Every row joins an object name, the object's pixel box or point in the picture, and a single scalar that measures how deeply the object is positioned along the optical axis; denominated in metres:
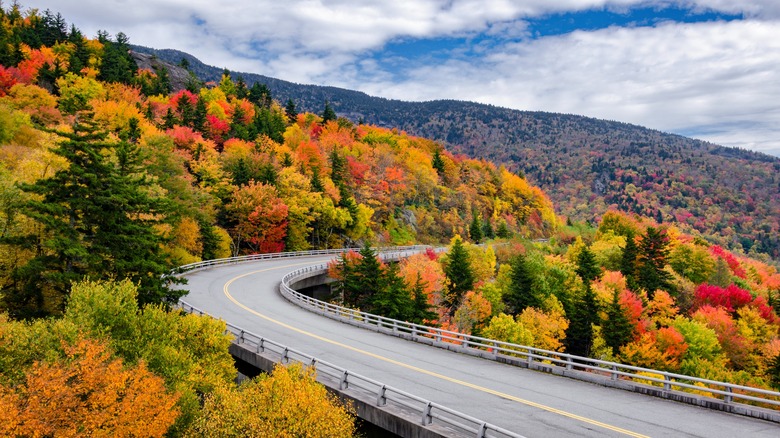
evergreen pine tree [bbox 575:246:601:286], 58.53
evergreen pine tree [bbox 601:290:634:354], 43.41
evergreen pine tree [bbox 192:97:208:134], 76.39
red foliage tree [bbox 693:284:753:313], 55.88
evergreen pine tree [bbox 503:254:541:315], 52.03
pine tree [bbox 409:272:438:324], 39.81
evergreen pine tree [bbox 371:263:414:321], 38.53
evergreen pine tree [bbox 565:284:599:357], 47.69
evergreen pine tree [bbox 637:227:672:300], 56.44
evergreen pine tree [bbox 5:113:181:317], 22.61
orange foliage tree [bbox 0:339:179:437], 13.66
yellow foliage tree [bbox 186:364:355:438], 13.58
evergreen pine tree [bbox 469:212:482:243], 94.31
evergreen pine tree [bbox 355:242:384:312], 42.38
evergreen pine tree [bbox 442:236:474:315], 53.66
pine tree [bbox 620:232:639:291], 61.41
